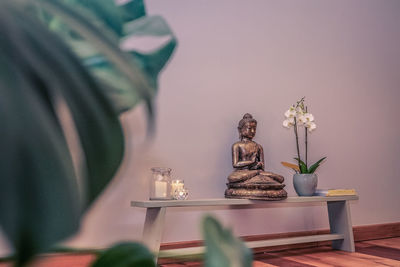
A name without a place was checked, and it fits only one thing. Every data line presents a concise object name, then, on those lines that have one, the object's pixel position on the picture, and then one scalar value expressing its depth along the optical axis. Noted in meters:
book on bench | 2.55
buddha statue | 2.26
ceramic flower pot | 2.51
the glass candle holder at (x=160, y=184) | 2.07
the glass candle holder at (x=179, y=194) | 2.14
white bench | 2.00
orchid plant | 2.57
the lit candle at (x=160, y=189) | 2.07
